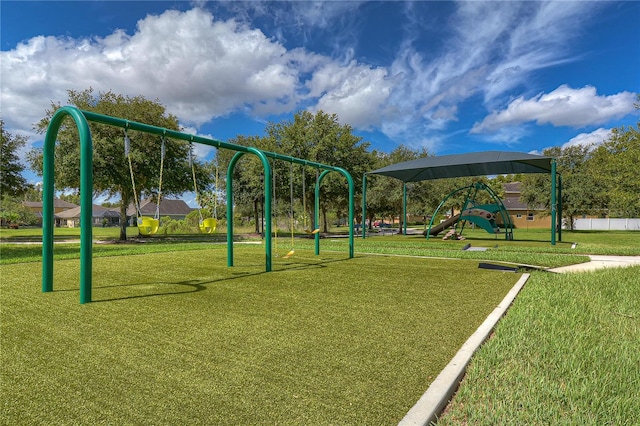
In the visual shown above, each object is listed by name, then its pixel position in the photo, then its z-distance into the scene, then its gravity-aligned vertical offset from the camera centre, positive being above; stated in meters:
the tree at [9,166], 23.36 +3.28
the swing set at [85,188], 5.23 +0.44
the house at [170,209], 71.10 +1.26
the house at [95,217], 70.38 -0.36
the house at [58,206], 84.38 +2.35
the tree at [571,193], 34.78 +2.12
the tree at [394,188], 31.22 +2.29
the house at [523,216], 51.34 -0.31
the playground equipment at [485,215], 19.88 -0.05
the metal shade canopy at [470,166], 17.57 +2.63
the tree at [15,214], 53.55 +0.22
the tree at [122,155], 20.05 +3.61
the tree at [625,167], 24.42 +3.38
